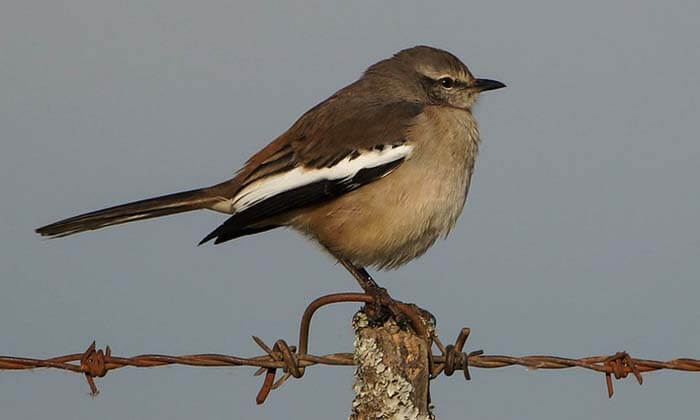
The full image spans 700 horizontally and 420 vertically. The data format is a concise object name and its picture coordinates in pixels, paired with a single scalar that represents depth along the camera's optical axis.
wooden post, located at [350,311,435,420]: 8.37
